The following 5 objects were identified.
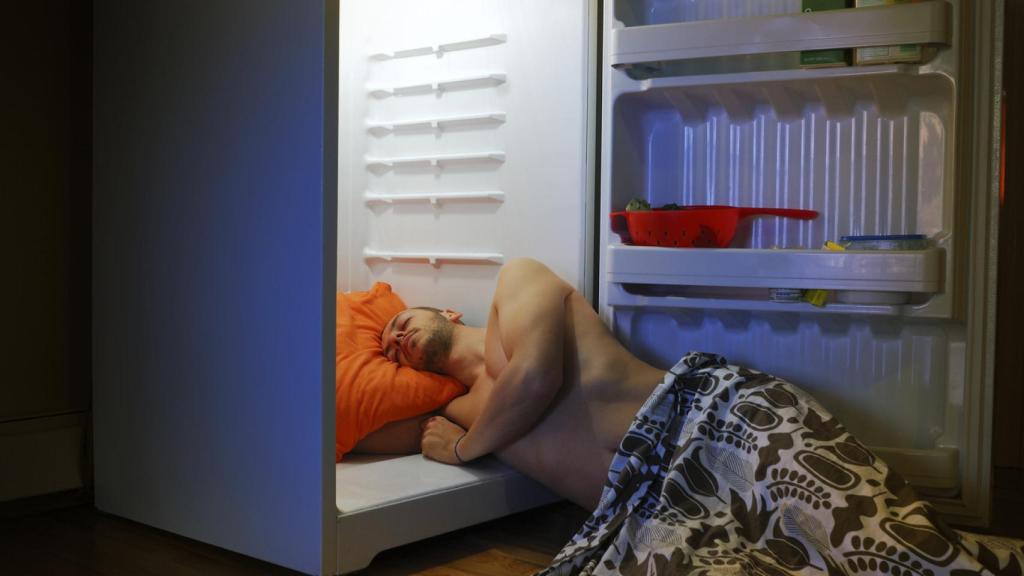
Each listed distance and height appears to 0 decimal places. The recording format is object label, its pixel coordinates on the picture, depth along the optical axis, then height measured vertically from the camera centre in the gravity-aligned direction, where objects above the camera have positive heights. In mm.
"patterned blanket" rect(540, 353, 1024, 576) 1577 -477
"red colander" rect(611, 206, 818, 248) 2102 +46
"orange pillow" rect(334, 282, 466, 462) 2215 -357
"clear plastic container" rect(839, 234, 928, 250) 1945 +9
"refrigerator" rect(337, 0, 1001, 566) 1975 +145
